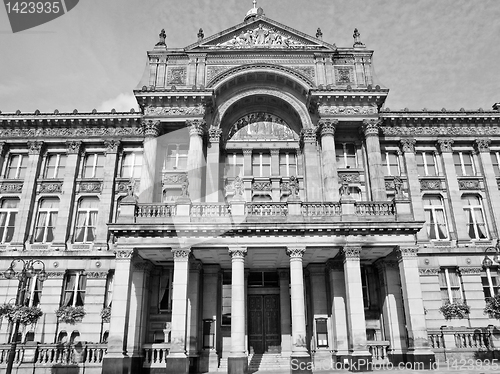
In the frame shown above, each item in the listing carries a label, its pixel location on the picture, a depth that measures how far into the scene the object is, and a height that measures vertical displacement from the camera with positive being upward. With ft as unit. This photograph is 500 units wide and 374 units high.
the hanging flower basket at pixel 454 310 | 79.36 +4.80
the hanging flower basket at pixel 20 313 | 62.19 +4.40
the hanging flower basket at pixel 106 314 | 80.95 +4.98
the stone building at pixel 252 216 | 68.74 +22.18
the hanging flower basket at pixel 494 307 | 75.25 +5.01
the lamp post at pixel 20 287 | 58.95 +8.92
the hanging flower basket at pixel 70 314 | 81.20 +5.11
